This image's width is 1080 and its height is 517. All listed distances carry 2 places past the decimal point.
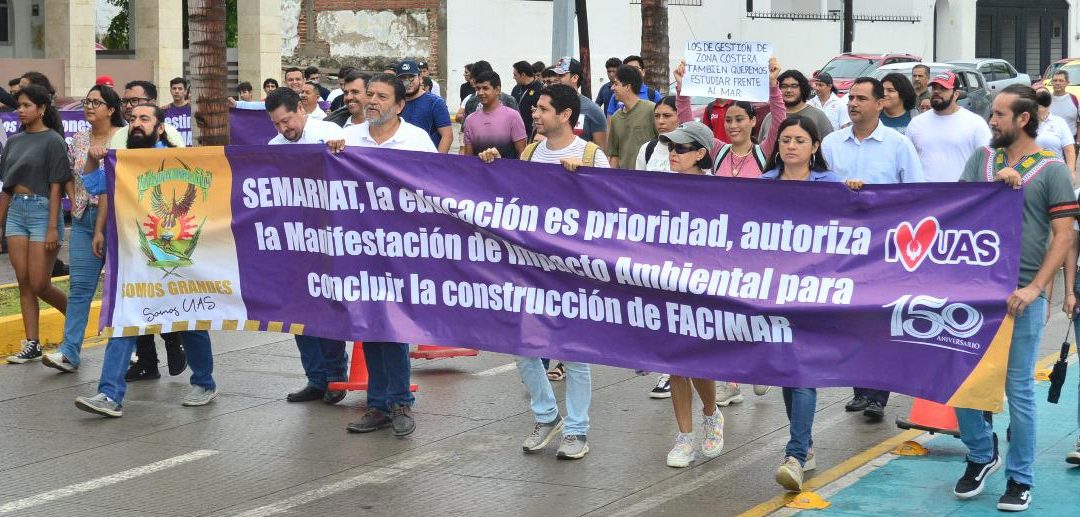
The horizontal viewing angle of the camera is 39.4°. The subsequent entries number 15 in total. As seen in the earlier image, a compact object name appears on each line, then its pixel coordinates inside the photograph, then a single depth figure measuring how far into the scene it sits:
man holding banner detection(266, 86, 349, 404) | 8.73
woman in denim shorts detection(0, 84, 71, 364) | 9.97
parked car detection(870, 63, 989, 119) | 29.59
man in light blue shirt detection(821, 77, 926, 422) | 8.09
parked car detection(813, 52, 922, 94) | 34.06
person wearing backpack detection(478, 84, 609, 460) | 7.60
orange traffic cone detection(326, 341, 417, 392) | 9.05
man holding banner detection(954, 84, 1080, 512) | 6.41
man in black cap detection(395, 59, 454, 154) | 12.19
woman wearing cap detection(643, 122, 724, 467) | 7.41
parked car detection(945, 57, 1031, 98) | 35.00
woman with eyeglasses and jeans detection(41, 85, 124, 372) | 9.12
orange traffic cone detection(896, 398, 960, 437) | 7.57
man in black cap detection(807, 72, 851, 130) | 15.33
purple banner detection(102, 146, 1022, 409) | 6.59
